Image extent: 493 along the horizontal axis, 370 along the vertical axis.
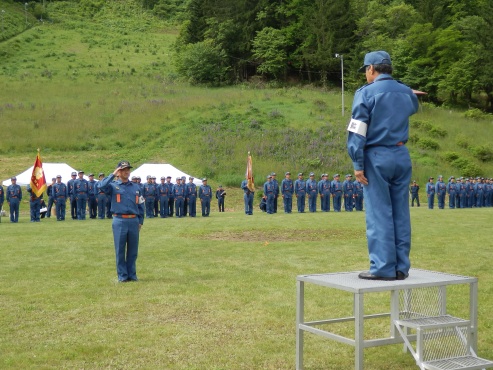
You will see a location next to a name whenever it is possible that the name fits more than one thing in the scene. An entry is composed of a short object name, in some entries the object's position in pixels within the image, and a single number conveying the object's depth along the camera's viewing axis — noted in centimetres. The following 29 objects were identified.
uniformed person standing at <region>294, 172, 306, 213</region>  3316
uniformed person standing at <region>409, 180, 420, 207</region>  3895
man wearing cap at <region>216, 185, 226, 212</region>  3369
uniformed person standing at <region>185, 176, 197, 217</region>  3056
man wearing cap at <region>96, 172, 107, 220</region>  2867
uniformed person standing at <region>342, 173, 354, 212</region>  3425
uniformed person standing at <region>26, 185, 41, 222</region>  2680
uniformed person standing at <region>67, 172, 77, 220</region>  2848
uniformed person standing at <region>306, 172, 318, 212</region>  3322
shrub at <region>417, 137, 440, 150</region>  4812
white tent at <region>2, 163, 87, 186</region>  2991
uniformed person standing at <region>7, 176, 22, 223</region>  2683
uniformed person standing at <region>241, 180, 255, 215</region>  3109
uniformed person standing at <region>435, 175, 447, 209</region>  3603
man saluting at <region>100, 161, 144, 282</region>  1113
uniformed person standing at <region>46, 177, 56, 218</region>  2844
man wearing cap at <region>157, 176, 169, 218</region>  3024
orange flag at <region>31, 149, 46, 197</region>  2673
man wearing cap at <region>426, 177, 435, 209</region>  3612
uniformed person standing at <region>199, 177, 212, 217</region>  3056
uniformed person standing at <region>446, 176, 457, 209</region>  3731
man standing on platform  613
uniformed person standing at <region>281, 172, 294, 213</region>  3262
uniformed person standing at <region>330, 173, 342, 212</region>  3406
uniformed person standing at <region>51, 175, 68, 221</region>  2772
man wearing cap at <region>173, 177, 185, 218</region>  3041
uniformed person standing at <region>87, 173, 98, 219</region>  2864
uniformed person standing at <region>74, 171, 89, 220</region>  2832
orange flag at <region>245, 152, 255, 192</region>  3103
